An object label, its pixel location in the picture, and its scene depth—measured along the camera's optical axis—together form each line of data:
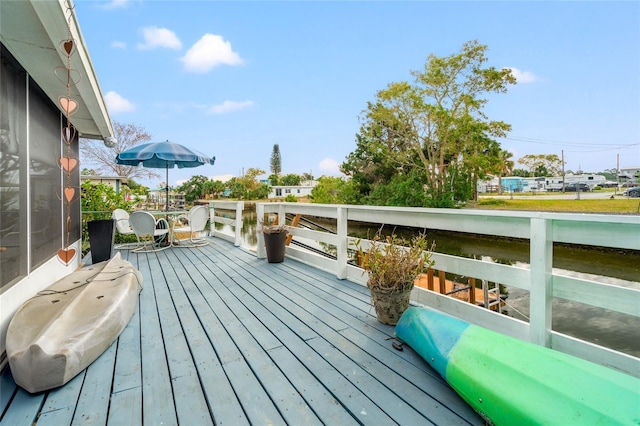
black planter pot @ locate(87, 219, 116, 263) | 4.52
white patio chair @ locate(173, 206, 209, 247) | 5.71
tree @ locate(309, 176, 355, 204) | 22.28
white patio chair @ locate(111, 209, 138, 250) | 5.51
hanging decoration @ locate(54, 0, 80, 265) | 1.82
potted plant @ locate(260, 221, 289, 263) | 4.30
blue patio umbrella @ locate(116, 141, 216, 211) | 5.29
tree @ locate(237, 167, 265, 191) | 40.53
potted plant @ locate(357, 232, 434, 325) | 2.23
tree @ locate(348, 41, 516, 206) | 15.59
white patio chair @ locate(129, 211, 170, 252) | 5.08
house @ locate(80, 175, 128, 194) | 13.57
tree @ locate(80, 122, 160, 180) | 17.81
